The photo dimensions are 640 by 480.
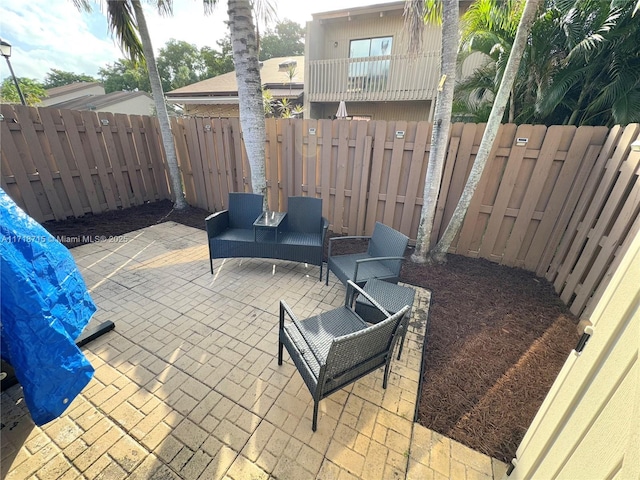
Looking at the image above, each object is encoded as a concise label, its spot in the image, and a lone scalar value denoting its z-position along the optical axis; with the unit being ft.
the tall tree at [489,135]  9.55
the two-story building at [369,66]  27.48
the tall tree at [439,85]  9.87
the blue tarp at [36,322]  4.62
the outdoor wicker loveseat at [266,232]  11.84
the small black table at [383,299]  7.86
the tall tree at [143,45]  16.37
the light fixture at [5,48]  21.49
